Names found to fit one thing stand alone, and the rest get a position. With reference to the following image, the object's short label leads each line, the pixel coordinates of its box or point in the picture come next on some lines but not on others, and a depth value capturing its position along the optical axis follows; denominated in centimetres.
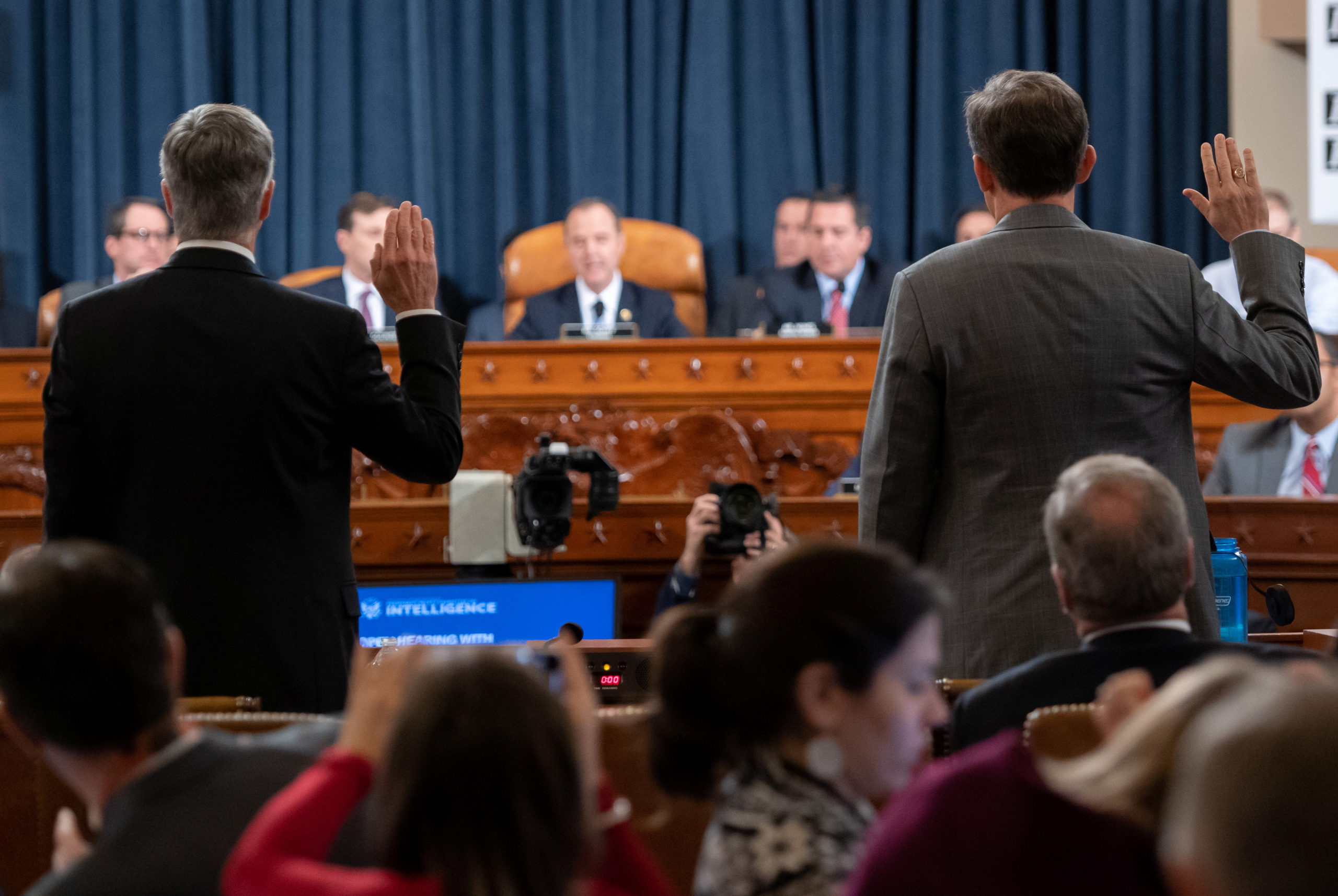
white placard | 1335
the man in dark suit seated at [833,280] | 1210
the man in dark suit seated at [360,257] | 1241
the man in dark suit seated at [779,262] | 1229
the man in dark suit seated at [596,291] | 1201
